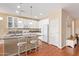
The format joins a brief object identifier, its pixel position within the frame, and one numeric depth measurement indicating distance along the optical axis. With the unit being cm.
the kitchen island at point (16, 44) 154
